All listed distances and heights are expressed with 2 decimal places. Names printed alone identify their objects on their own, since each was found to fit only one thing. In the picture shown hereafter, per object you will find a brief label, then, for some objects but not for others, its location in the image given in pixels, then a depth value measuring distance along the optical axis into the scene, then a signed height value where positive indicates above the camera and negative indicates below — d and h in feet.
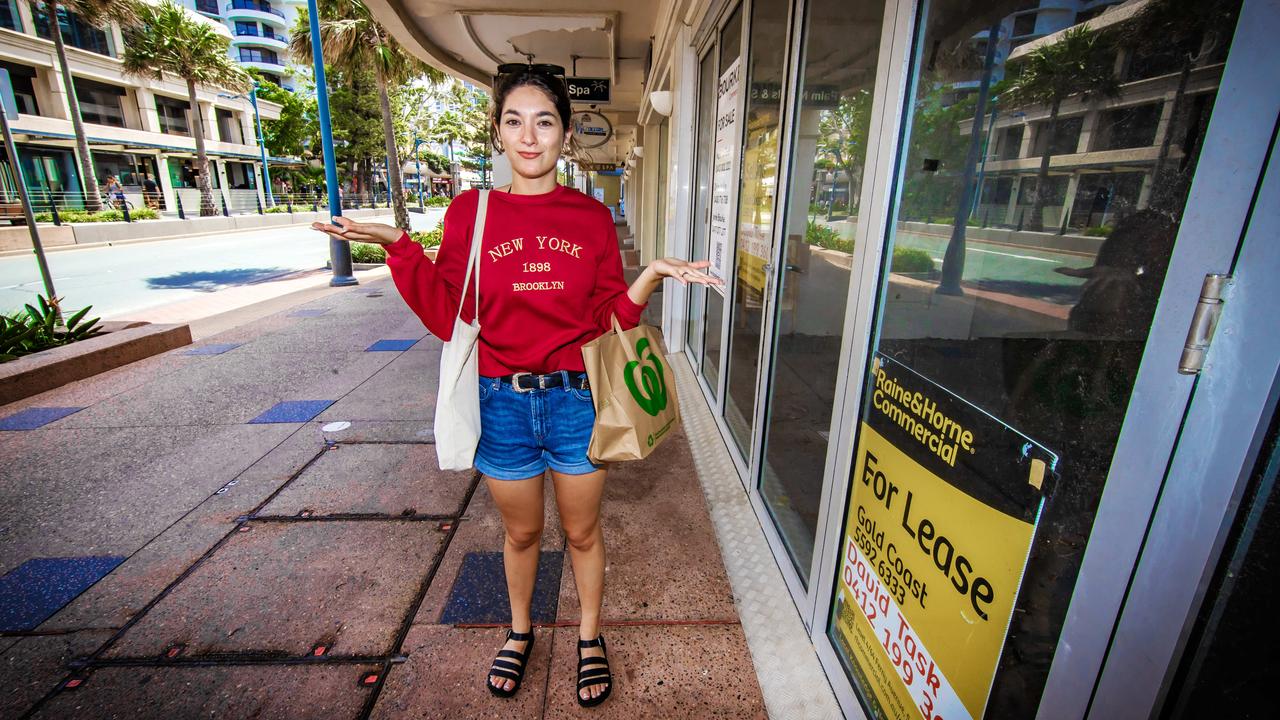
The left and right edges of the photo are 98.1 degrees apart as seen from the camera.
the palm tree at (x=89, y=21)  68.33 +20.82
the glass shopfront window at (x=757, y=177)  10.48 +0.55
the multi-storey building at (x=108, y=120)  87.15 +12.83
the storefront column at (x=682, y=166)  17.93 +1.25
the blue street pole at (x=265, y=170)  115.44 +4.35
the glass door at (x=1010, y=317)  2.94 -0.70
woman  5.72 -0.97
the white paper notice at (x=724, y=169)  12.64 +0.84
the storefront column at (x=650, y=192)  35.94 +0.75
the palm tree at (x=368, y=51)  50.24 +12.95
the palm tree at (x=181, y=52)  85.66 +20.97
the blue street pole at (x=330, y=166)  34.37 +1.77
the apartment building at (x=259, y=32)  186.60 +53.57
